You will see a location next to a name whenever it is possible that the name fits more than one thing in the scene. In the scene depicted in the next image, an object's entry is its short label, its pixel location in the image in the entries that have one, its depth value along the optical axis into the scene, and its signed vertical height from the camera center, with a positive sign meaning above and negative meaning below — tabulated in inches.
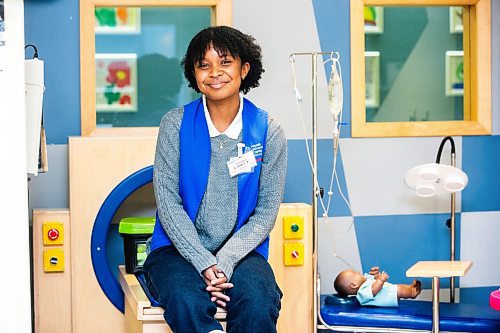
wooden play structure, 171.2 -20.6
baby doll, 172.9 -27.1
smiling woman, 137.0 -6.5
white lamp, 172.9 -8.1
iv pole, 167.8 -14.1
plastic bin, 171.3 -18.2
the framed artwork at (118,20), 201.0 +23.4
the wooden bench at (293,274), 173.6 -24.3
